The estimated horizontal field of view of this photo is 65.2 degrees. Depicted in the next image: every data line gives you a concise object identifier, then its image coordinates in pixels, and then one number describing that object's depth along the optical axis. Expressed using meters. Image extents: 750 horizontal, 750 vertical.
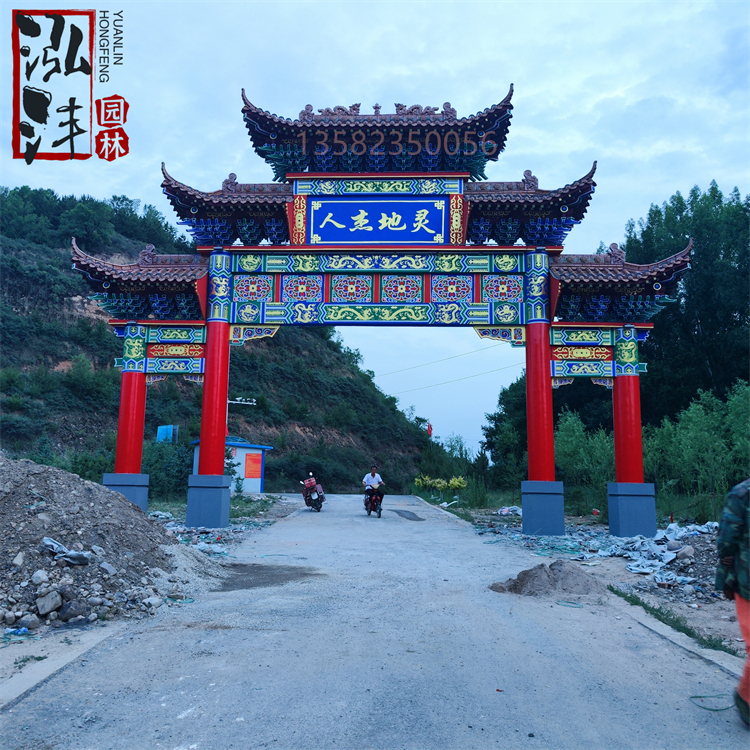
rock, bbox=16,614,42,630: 4.21
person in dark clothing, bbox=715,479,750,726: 2.83
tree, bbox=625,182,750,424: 23.62
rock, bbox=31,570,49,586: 4.57
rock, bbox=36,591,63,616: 4.33
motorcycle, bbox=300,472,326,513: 16.56
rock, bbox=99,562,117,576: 4.97
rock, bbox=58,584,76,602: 4.50
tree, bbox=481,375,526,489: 24.02
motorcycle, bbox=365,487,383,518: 14.66
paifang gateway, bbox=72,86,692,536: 11.22
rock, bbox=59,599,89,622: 4.35
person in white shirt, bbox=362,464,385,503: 14.81
